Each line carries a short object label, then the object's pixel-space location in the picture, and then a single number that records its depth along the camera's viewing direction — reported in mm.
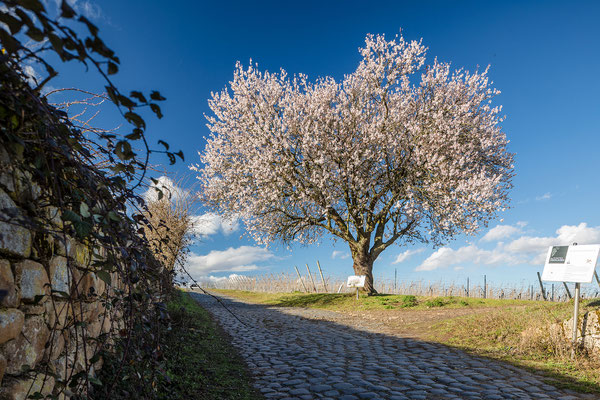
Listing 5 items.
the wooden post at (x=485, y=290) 23953
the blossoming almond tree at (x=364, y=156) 16375
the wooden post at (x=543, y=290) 20502
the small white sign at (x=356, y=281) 16531
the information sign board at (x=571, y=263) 7348
